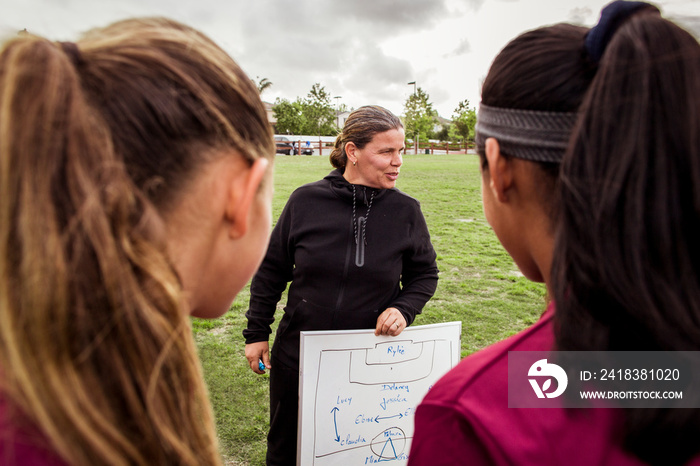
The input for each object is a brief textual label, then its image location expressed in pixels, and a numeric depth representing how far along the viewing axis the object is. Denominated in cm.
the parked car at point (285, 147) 4048
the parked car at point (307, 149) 4281
